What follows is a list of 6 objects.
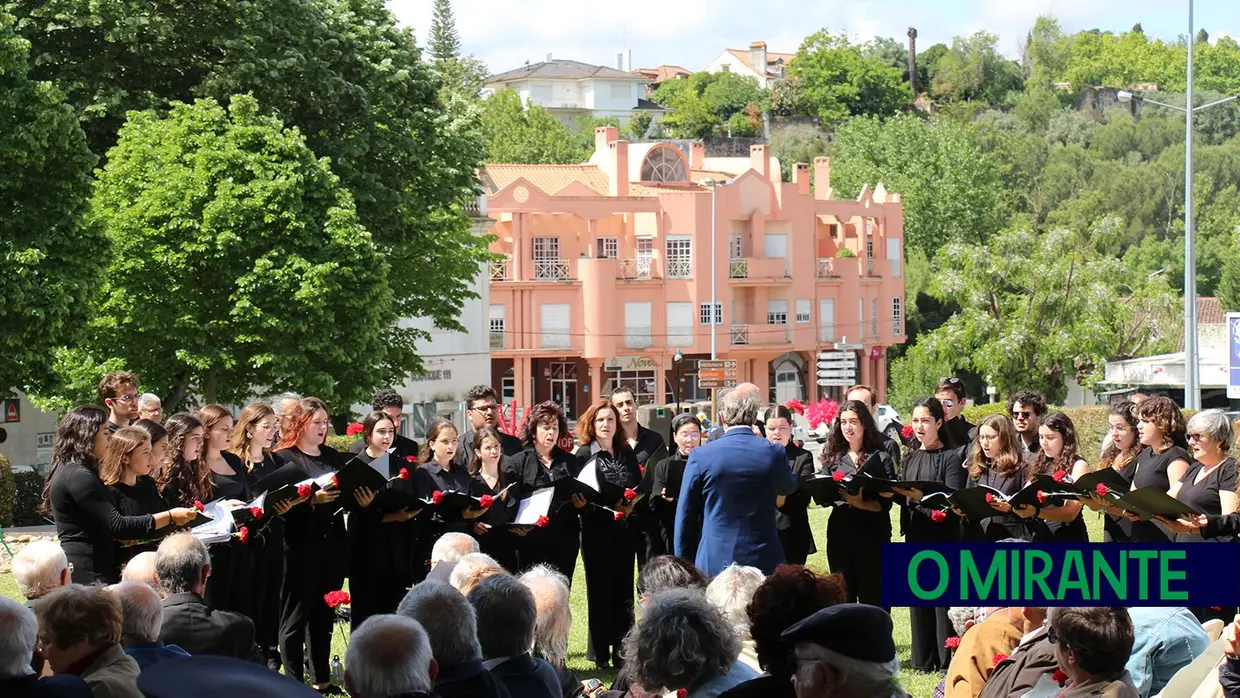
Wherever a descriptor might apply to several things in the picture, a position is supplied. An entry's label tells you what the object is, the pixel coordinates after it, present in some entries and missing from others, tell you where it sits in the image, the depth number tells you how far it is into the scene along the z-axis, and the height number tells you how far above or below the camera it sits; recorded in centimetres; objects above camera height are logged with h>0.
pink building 6950 +266
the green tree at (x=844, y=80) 12988 +2036
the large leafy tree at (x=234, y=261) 2914 +153
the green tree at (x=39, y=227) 2441 +187
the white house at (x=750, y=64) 15525 +2596
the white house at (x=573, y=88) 13938 +2122
